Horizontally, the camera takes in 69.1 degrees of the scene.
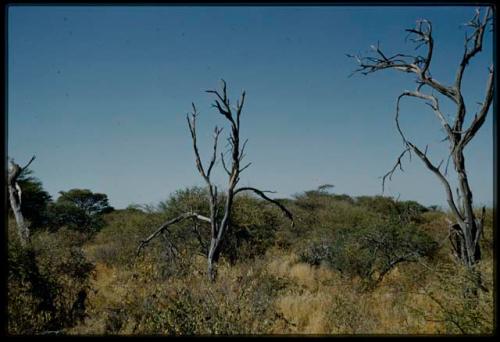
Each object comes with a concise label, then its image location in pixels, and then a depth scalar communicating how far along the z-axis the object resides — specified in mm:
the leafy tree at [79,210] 18938
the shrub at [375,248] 9477
